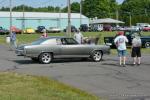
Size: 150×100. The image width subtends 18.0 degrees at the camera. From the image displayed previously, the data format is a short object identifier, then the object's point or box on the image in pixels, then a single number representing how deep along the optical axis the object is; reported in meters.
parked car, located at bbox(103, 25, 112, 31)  111.79
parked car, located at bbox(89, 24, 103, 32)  107.18
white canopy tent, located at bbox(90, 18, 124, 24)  118.75
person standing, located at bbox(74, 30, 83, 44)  29.59
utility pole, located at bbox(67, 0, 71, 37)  36.86
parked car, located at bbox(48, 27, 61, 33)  100.23
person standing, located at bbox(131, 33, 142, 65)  22.75
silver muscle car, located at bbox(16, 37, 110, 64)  23.27
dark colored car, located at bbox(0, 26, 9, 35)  90.48
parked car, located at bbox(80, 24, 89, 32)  102.94
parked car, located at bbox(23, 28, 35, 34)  96.88
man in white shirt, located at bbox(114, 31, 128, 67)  22.42
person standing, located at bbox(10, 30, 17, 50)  35.41
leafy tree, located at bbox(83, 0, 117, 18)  147.12
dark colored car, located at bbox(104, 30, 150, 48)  37.88
